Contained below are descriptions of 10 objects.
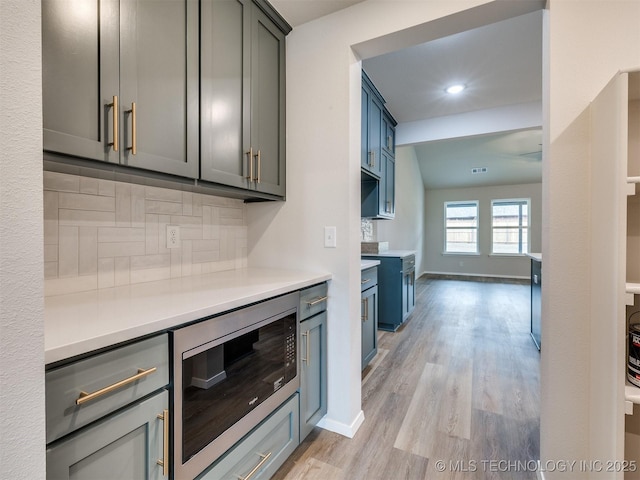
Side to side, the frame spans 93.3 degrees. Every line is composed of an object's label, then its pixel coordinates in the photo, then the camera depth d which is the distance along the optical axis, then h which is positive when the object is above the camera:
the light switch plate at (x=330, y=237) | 1.79 +0.00
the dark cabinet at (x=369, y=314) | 2.54 -0.68
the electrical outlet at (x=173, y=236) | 1.60 +0.01
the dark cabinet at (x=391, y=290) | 3.62 -0.64
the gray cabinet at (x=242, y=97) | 1.43 +0.75
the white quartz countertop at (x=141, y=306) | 0.72 -0.23
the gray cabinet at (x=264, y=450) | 1.12 -0.89
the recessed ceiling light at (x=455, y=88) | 2.98 +1.49
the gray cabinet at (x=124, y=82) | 0.93 +0.56
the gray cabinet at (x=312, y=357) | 1.58 -0.67
